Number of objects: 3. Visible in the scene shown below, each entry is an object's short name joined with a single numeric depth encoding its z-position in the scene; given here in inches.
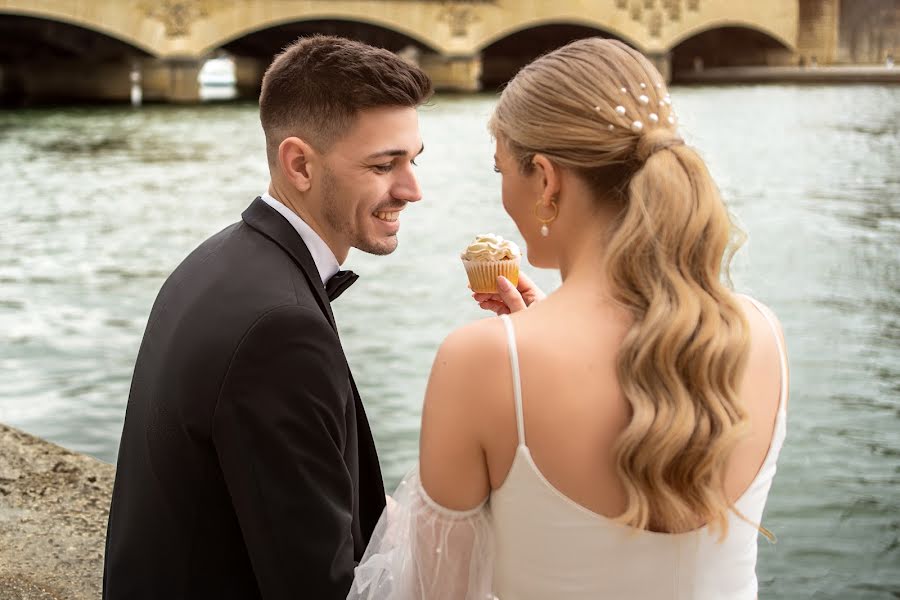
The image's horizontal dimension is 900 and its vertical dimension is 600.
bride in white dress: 82.2
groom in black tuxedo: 90.3
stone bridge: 1513.3
